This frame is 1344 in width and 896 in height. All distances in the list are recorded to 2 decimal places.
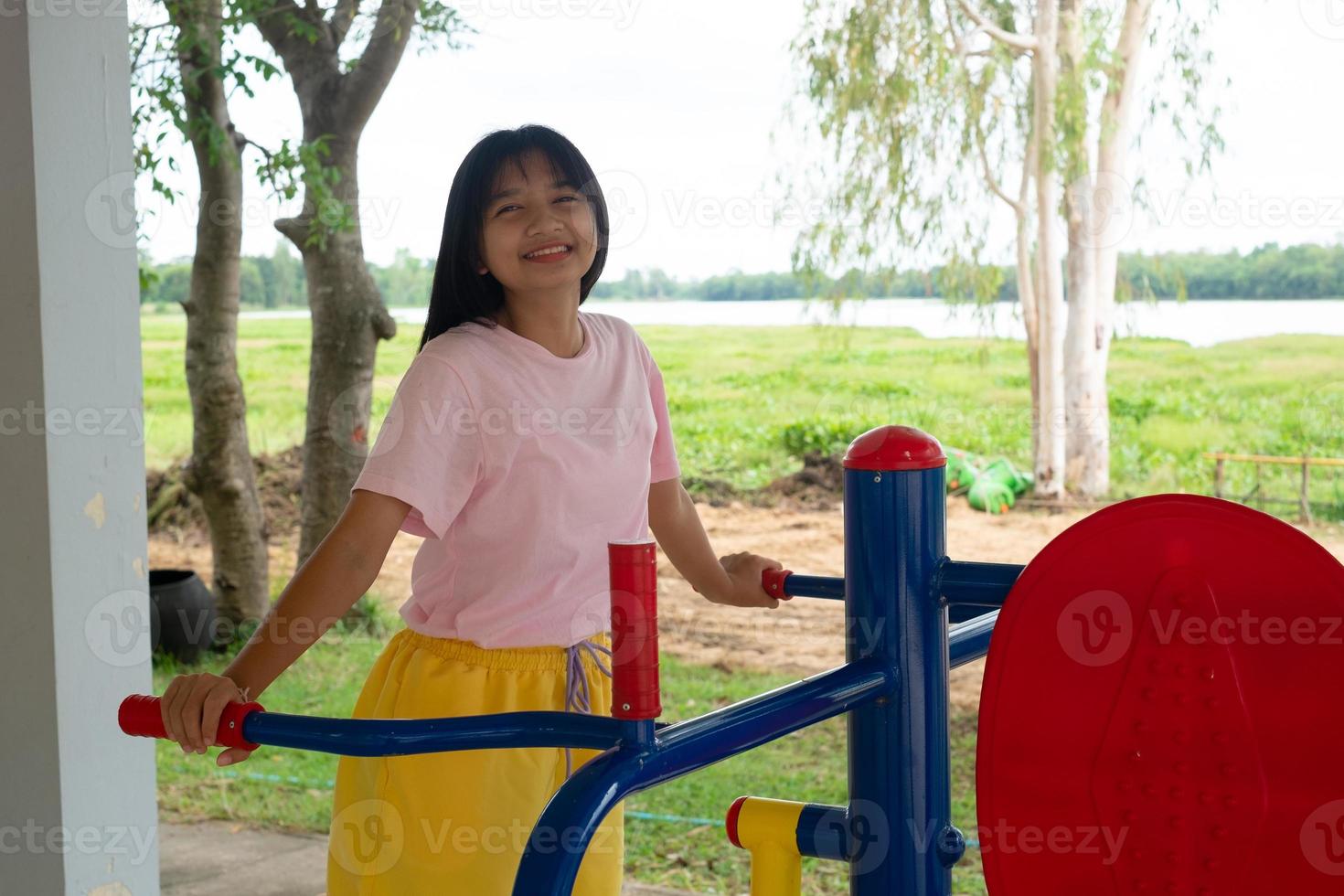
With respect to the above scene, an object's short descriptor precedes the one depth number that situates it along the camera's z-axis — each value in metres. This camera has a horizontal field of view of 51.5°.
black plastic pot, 4.66
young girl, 1.25
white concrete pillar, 1.71
